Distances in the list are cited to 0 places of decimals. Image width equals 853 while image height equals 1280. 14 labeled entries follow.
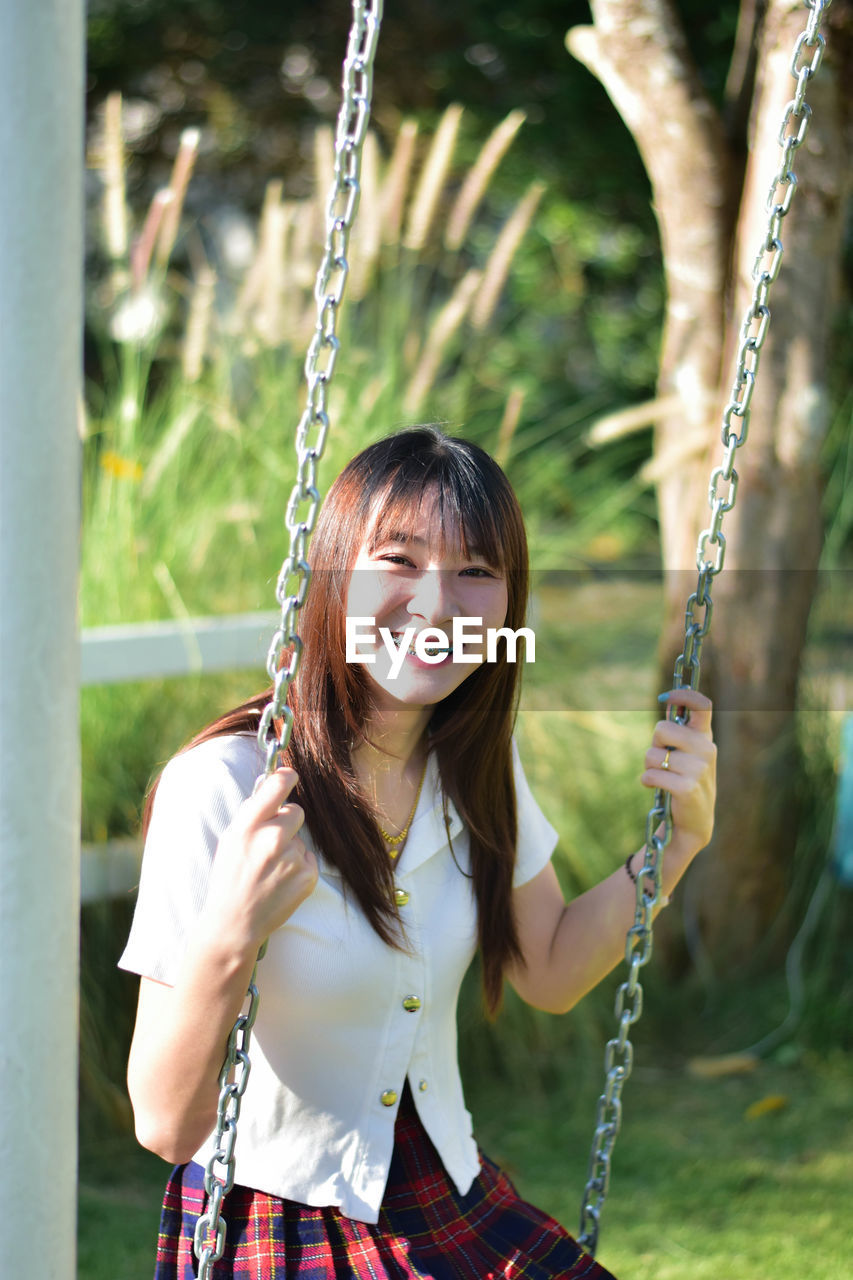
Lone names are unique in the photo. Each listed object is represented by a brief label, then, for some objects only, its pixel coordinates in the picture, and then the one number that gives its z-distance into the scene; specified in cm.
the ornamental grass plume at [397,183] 392
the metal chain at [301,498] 139
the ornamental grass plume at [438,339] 383
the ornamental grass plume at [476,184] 383
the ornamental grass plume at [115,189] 397
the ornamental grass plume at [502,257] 390
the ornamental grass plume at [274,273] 389
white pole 149
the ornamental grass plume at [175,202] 379
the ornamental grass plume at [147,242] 372
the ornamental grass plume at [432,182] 391
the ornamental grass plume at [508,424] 366
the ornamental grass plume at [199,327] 387
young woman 156
